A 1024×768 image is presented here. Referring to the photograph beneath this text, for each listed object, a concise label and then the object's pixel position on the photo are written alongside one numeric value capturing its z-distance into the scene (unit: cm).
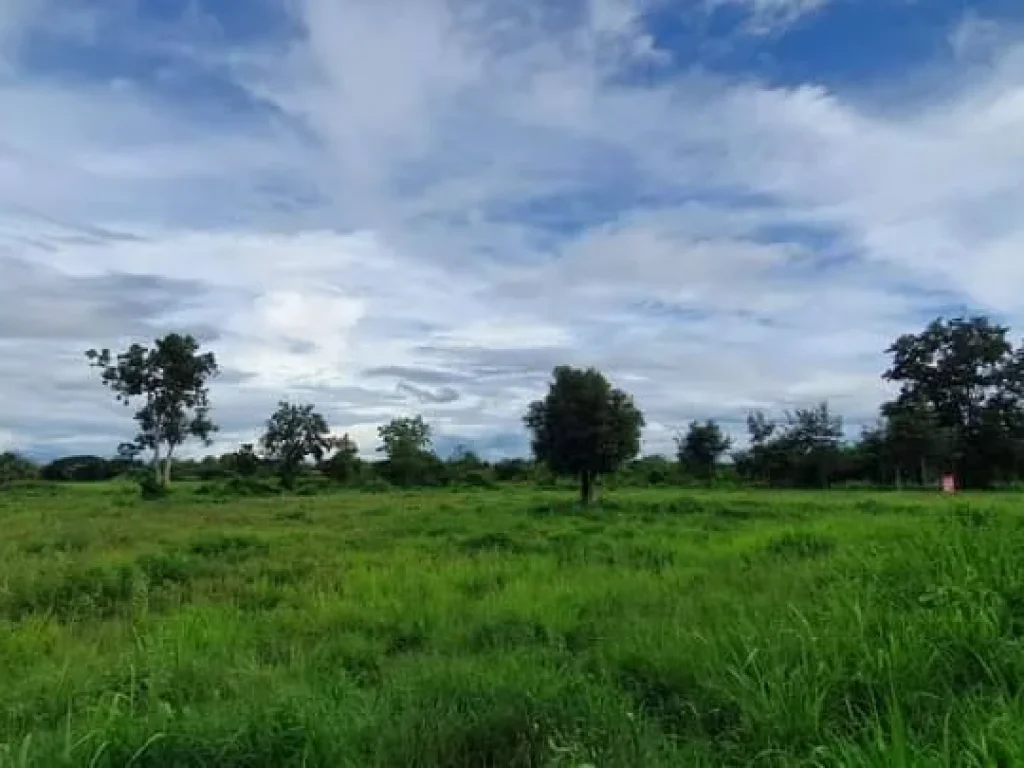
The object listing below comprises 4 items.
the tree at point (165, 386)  5612
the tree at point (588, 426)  2891
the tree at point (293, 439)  6147
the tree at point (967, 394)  5531
